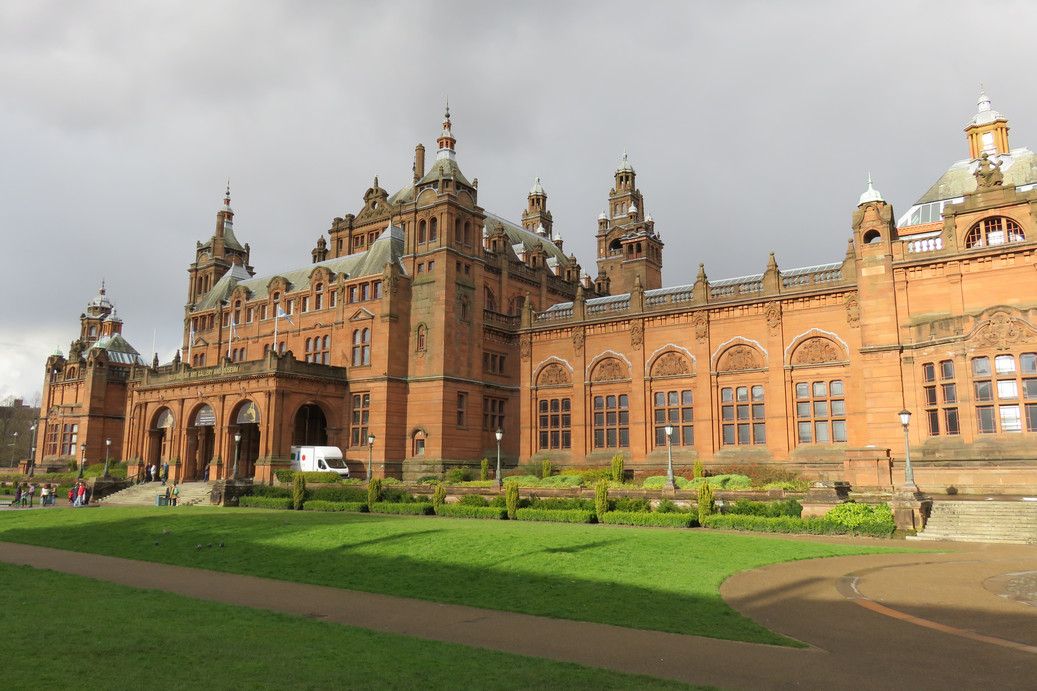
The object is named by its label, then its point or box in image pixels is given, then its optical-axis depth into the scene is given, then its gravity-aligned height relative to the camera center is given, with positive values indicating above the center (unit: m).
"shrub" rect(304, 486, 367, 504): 39.28 -2.07
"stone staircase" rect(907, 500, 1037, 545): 25.09 -2.41
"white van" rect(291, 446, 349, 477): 47.97 -0.20
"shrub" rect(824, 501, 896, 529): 25.98 -2.13
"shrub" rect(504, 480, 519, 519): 33.22 -1.90
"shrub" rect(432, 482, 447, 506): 35.81 -1.93
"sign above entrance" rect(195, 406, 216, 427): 54.06 +3.03
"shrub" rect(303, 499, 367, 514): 36.64 -2.58
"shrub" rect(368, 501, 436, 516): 35.13 -2.58
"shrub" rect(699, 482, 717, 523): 28.86 -1.75
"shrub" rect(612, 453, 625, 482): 43.81 -0.68
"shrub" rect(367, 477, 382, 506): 37.06 -1.81
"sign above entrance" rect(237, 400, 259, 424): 50.54 +3.07
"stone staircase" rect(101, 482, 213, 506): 45.28 -2.55
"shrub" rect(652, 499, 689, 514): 30.23 -2.18
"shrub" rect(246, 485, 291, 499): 41.66 -2.05
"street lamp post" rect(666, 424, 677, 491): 32.62 -1.07
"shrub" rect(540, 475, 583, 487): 41.06 -1.40
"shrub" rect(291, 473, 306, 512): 38.47 -1.98
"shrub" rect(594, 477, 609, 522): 30.83 -1.73
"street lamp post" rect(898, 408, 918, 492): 27.25 -0.55
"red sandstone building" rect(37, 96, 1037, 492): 34.88 +6.65
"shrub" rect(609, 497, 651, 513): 31.39 -2.12
